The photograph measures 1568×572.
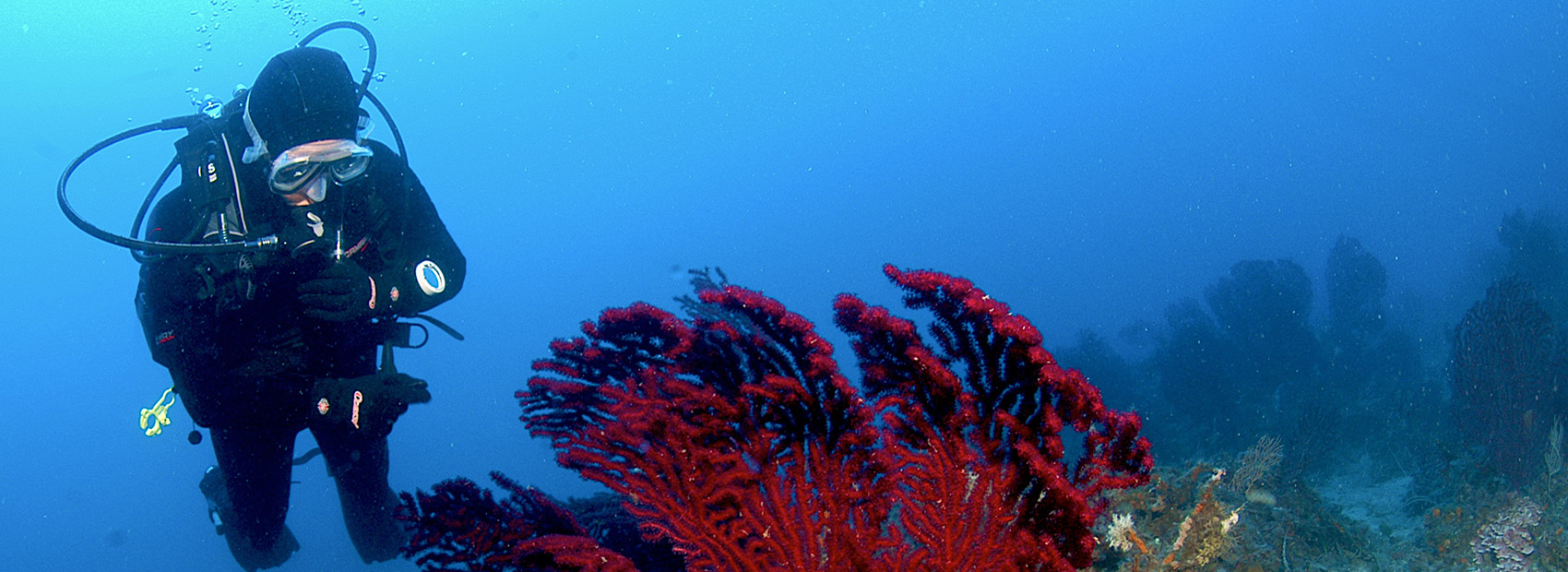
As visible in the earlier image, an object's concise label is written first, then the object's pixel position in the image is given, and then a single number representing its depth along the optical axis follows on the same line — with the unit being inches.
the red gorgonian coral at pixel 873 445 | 104.7
